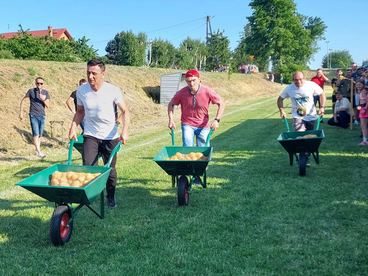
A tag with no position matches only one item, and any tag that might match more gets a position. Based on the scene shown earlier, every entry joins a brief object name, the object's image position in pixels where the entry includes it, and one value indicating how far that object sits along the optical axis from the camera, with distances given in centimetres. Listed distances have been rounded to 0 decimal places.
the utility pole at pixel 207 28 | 5756
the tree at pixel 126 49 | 6141
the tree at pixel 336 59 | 12712
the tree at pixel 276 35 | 6331
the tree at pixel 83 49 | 3838
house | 8151
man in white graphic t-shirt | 873
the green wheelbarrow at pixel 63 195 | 486
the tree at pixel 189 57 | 6380
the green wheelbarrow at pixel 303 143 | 812
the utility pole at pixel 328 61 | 12281
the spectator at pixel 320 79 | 1579
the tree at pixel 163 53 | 6888
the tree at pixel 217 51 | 5466
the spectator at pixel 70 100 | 1016
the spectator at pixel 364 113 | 1130
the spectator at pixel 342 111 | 1513
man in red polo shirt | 723
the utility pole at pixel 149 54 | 6476
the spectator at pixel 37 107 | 1126
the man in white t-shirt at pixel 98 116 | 609
